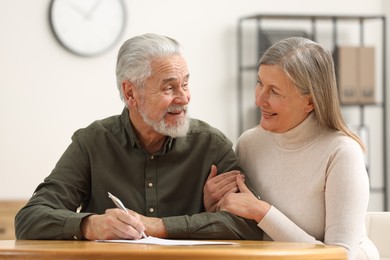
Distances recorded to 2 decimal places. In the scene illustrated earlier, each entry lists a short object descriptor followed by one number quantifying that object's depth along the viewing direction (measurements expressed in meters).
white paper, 2.57
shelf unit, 7.27
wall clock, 6.76
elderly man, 3.19
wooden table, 2.32
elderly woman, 2.91
